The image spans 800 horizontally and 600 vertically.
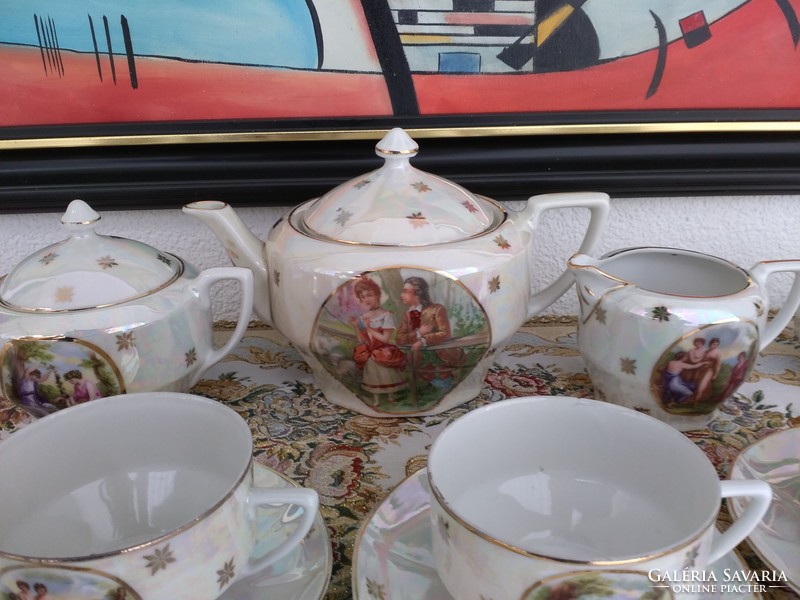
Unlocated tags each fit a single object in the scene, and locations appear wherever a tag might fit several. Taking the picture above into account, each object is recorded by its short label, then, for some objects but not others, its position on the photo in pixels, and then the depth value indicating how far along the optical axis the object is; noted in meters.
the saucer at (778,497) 0.32
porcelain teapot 0.42
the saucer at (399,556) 0.31
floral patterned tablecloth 0.41
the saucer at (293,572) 0.31
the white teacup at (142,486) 0.29
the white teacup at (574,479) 0.33
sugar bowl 0.41
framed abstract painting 0.53
